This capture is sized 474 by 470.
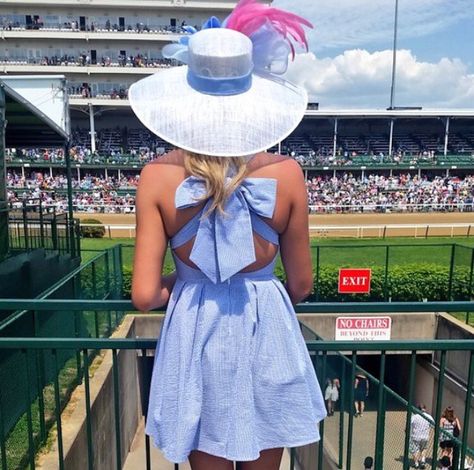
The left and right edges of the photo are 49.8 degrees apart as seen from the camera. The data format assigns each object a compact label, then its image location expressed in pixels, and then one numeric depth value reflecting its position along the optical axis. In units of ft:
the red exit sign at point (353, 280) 35.83
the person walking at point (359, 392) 27.09
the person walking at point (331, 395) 24.11
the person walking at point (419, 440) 19.97
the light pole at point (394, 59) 171.63
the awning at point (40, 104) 27.84
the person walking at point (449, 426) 22.75
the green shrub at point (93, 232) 68.74
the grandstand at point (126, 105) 136.98
